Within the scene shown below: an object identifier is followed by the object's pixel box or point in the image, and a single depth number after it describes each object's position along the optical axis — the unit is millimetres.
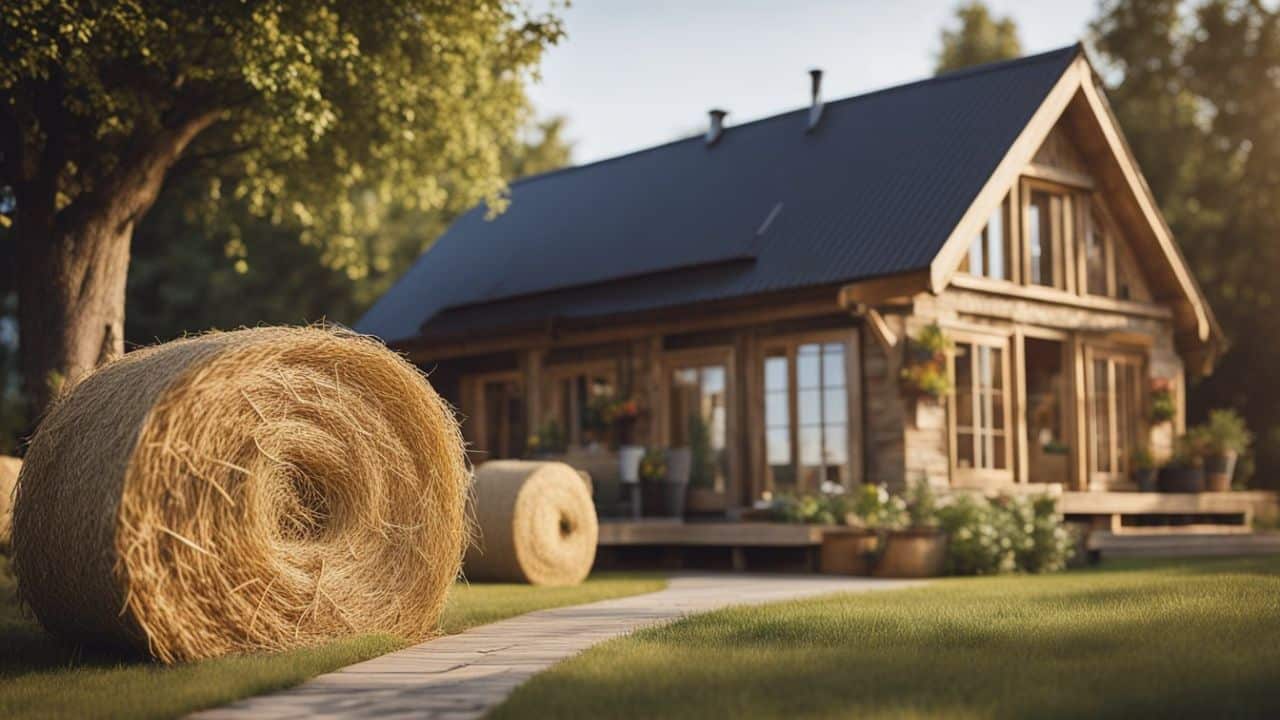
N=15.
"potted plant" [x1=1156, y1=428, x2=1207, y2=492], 19141
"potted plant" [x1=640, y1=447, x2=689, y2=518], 16625
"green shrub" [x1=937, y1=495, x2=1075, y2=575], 14398
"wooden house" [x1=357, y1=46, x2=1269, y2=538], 16547
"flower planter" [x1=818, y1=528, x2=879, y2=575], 14609
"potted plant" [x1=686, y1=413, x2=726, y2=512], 17578
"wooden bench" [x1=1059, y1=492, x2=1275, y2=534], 17438
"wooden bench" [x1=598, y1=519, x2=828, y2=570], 15117
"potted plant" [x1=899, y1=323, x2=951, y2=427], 16016
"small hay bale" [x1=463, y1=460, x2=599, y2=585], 12992
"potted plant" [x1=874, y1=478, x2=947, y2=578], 14172
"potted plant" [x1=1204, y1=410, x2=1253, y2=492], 19438
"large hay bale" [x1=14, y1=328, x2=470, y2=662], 6957
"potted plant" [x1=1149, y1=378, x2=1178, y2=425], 19469
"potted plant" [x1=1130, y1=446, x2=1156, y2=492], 19031
